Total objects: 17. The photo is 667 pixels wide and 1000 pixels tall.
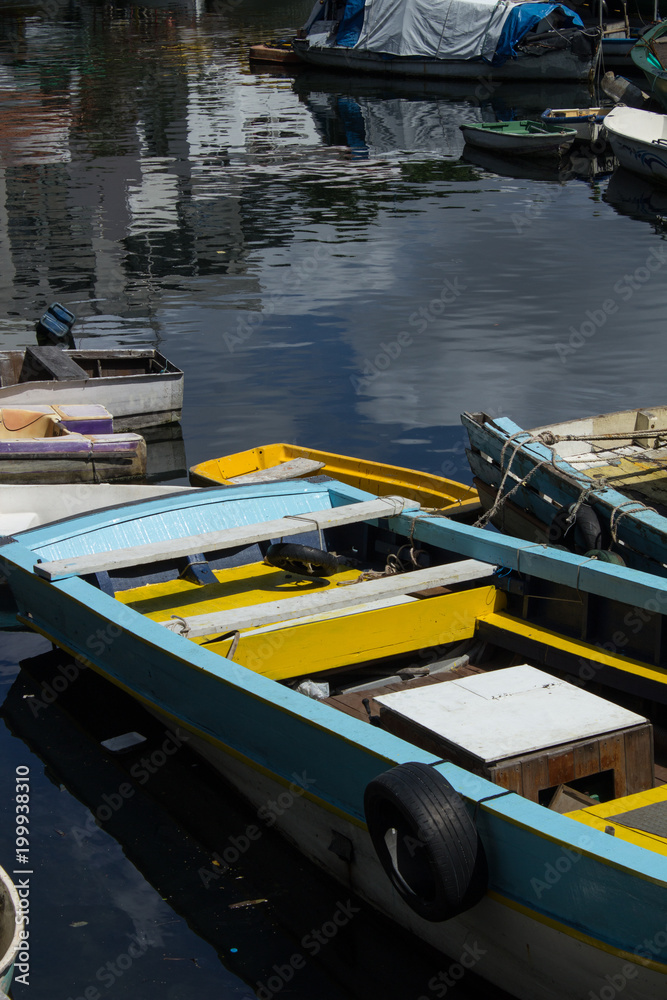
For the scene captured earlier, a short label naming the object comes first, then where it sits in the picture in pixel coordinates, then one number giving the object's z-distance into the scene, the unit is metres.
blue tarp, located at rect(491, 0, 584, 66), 46.22
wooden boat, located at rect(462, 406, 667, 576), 8.65
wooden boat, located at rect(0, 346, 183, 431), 12.96
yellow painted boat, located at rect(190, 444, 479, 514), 10.24
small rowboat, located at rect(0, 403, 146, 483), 10.88
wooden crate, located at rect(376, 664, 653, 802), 5.27
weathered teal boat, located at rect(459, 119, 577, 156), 31.89
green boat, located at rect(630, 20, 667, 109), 35.41
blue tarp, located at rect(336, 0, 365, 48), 50.94
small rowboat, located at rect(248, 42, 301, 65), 54.81
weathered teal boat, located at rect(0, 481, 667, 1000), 4.64
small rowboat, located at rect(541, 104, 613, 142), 33.53
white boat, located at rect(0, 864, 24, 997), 4.13
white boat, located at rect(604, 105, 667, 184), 28.25
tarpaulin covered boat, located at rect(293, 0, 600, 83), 46.56
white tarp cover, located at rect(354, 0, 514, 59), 47.09
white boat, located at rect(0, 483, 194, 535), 10.25
